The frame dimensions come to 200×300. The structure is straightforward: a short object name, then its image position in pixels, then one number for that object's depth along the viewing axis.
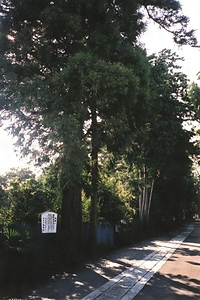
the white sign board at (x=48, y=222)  10.55
